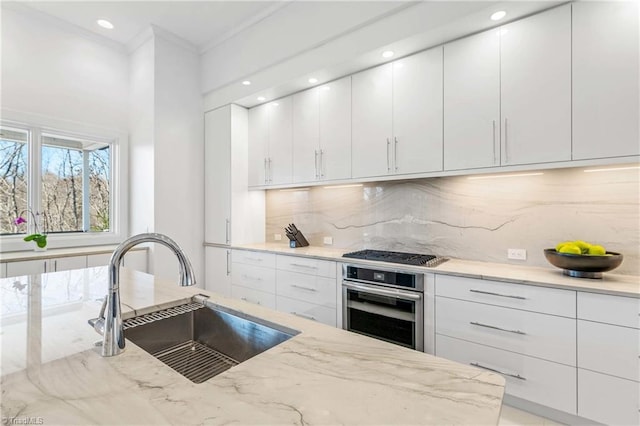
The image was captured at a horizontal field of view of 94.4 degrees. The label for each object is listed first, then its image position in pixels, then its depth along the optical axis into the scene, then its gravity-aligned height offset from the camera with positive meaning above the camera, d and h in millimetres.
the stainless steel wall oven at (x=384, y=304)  2049 -673
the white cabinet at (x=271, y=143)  3152 +783
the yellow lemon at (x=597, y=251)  1667 -216
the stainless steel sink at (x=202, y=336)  1118 -499
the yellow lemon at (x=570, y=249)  1705 -211
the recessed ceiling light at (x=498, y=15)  1857 +1254
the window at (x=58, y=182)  2906 +337
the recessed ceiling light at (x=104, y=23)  3094 +2008
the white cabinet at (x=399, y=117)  2223 +775
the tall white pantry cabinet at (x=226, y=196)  3383 +208
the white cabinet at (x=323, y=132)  2695 +777
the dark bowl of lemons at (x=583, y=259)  1615 -262
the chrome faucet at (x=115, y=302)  828 -250
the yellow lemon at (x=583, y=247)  1725 -201
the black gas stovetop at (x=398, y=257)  2154 -349
